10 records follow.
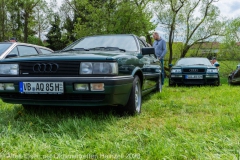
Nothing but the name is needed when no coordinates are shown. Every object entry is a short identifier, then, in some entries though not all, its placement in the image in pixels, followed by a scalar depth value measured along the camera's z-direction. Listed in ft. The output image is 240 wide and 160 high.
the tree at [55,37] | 99.86
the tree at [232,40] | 60.90
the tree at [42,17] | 90.68
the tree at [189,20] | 63.93
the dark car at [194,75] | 23.80
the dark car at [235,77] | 26.57
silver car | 17.66
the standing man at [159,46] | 23.49
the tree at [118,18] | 54.90
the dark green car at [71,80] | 8.01
